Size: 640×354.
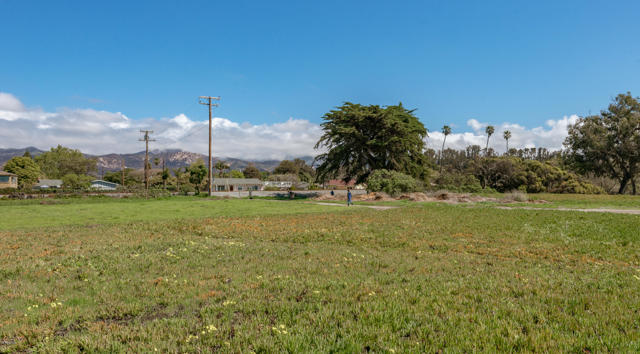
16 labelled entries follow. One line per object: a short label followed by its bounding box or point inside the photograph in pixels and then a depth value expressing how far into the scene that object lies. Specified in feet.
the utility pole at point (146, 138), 215.51
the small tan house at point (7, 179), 248.11
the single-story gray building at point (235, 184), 304.09
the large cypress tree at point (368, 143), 145.18
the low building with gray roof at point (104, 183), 324.00
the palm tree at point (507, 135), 346.91
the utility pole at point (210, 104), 152.56
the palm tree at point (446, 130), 351.25
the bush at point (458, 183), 162.06
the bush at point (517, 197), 109.69
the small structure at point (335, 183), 316.81
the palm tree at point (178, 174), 290.37
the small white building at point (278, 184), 354.93
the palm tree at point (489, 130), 335.06
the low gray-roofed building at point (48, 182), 315.37
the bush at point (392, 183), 132.36
